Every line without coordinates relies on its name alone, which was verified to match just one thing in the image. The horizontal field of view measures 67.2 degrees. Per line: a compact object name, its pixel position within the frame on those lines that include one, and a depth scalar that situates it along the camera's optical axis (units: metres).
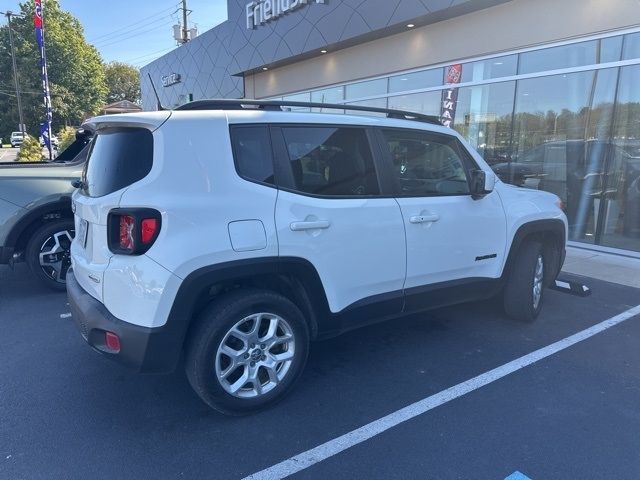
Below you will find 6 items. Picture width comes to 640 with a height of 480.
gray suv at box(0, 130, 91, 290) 5.09
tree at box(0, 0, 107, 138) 40.47
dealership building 7.30
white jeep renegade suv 2.62
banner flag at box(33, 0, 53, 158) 18.83
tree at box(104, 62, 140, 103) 69.56
